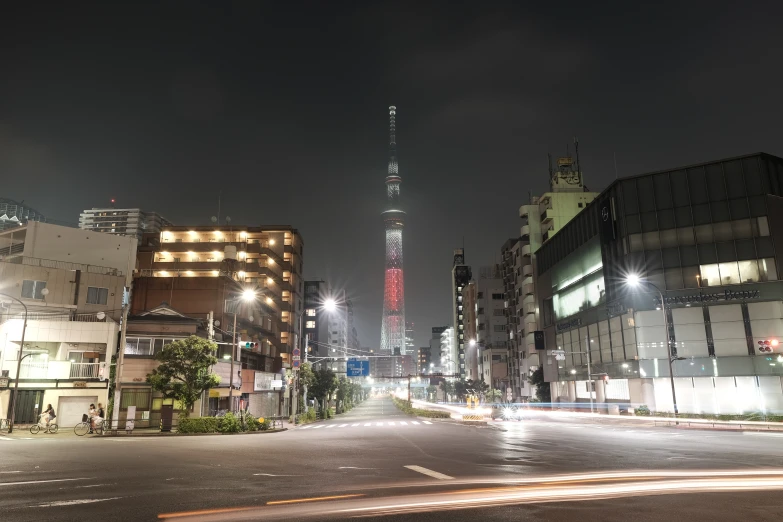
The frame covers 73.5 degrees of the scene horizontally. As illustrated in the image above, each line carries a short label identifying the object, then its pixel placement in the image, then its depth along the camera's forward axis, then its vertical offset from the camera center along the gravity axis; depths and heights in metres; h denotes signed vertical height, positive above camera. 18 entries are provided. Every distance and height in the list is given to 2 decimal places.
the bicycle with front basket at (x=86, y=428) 34.73 -3.48
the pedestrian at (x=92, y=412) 35.38 -2.54
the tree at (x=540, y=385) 95.06 -2.54
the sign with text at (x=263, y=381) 64.25 -0.89
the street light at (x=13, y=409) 34.84 -2.29
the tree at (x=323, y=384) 79.81 -1.64
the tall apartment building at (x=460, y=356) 194.02 +5.73
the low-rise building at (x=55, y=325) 42.59 +4.19
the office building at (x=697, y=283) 53.53 +9.33
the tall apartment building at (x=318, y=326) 176.75 +16.16
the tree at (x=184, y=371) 38.12 +0.24
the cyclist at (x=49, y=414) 35.66 -2.64
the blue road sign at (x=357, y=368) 69.62 +0.60
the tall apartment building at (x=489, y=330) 137.00 +11.43
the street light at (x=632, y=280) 46.74 +7.92
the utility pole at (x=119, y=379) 36.03 -0.29
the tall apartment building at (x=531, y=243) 104.75 +27.09
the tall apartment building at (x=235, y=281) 62.81 +14.89
